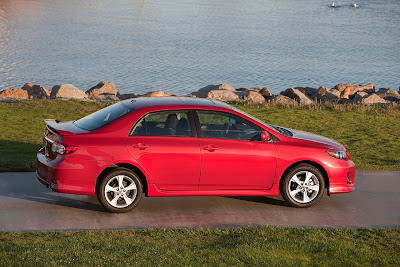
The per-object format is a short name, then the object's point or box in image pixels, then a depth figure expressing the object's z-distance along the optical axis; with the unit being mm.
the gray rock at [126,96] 24950
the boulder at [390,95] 26219
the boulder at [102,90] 25688
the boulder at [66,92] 22078
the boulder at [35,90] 27469
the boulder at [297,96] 21792
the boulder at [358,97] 23825
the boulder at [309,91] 27358
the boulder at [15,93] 25141
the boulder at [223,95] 22141
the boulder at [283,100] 20047
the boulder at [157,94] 22244
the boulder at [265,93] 24964
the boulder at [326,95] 25875
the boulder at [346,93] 28250
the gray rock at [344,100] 24384
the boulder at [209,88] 25344
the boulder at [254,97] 21725
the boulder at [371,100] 23153
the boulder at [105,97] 23322
